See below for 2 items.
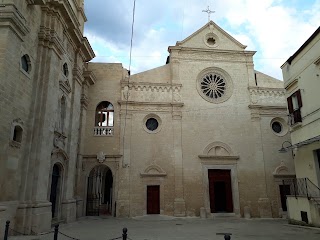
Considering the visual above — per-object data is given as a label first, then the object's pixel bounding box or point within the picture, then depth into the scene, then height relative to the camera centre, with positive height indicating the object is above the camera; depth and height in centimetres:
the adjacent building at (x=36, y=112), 962 +334
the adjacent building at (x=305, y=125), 1265 +315
